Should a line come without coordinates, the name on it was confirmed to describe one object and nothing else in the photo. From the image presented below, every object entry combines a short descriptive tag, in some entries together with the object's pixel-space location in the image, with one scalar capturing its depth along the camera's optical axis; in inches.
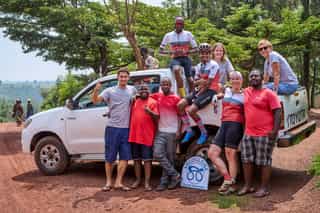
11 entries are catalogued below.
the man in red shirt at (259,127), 248.7
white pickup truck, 283.6
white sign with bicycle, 278.8
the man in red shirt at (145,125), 282.7
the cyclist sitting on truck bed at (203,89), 277.0
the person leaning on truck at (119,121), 286.5
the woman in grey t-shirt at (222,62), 295.4
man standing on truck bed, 312.0
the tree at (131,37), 462.9
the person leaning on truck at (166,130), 279.6
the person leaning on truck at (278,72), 272.8
